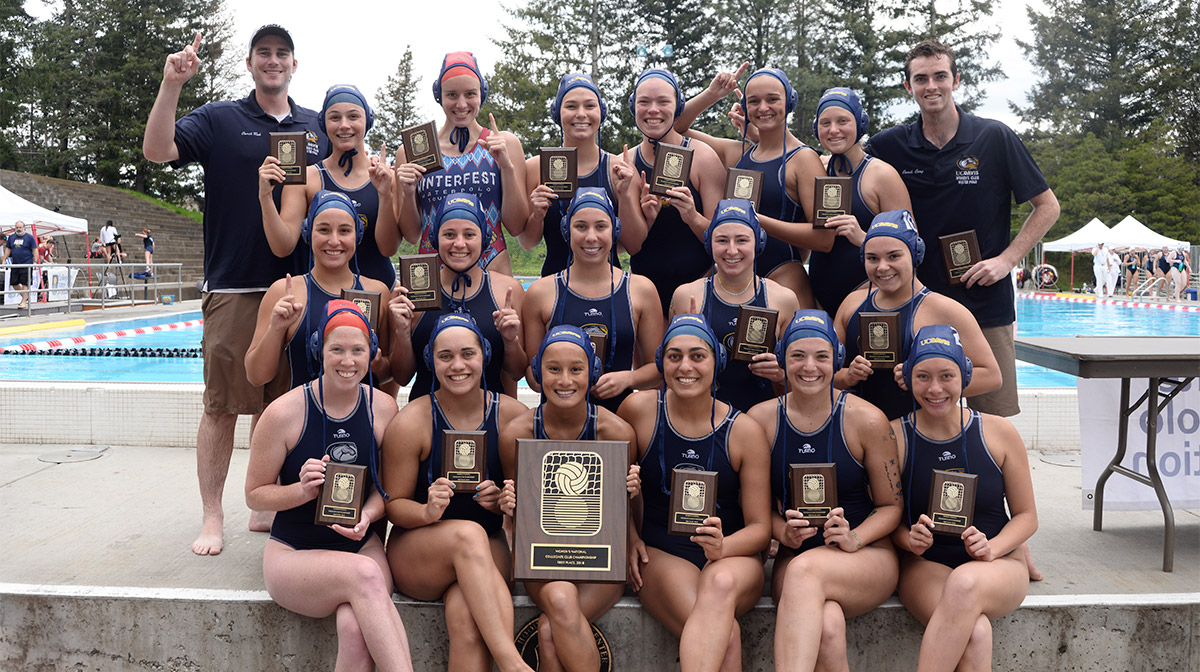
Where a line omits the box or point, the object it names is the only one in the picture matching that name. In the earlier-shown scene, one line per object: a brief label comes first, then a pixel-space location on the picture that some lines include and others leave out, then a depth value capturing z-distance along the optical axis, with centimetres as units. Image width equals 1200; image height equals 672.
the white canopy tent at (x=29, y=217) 1917
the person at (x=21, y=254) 1914
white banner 492
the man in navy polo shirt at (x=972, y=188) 471
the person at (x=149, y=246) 2534
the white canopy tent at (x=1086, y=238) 3062
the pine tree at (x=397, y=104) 5238
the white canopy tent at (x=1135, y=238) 2981
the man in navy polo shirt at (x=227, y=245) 480
